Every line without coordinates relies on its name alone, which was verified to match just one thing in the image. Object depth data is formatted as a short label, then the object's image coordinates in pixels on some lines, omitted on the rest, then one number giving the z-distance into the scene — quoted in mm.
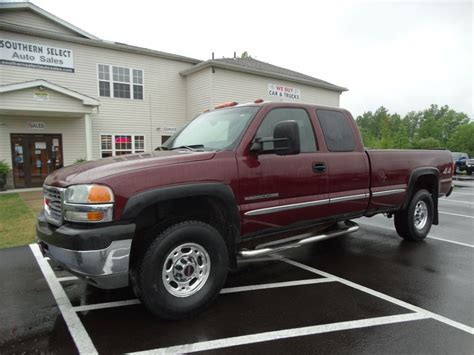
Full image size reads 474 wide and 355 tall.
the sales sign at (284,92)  20266
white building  13977
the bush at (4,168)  13398
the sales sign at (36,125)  14637
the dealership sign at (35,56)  13859
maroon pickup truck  2887
